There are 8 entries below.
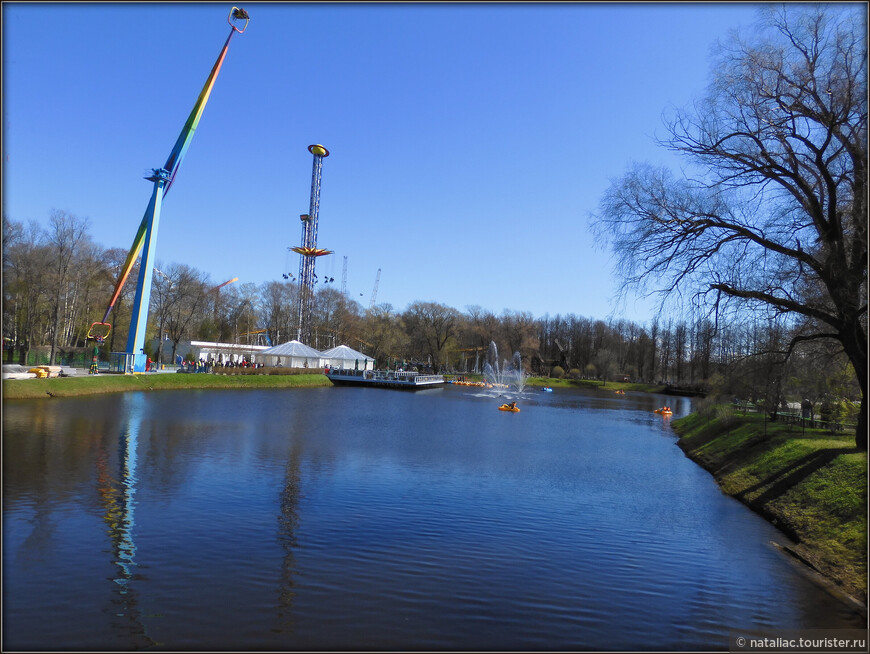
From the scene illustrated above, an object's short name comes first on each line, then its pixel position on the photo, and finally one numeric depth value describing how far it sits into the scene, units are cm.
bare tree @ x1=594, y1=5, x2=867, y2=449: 1229
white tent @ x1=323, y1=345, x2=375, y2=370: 7056
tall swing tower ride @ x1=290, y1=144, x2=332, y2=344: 8512
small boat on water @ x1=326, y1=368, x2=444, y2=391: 6412
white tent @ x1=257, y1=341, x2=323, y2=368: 6494
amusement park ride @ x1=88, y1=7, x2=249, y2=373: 3975
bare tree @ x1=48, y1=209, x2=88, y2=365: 4206
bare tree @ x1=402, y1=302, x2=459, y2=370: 10219
